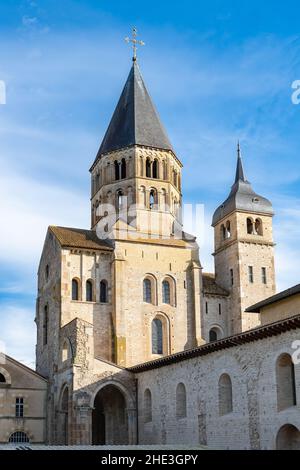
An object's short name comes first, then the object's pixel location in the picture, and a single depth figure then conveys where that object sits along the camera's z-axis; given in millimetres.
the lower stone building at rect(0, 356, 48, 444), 39562
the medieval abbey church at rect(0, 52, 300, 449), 28281
